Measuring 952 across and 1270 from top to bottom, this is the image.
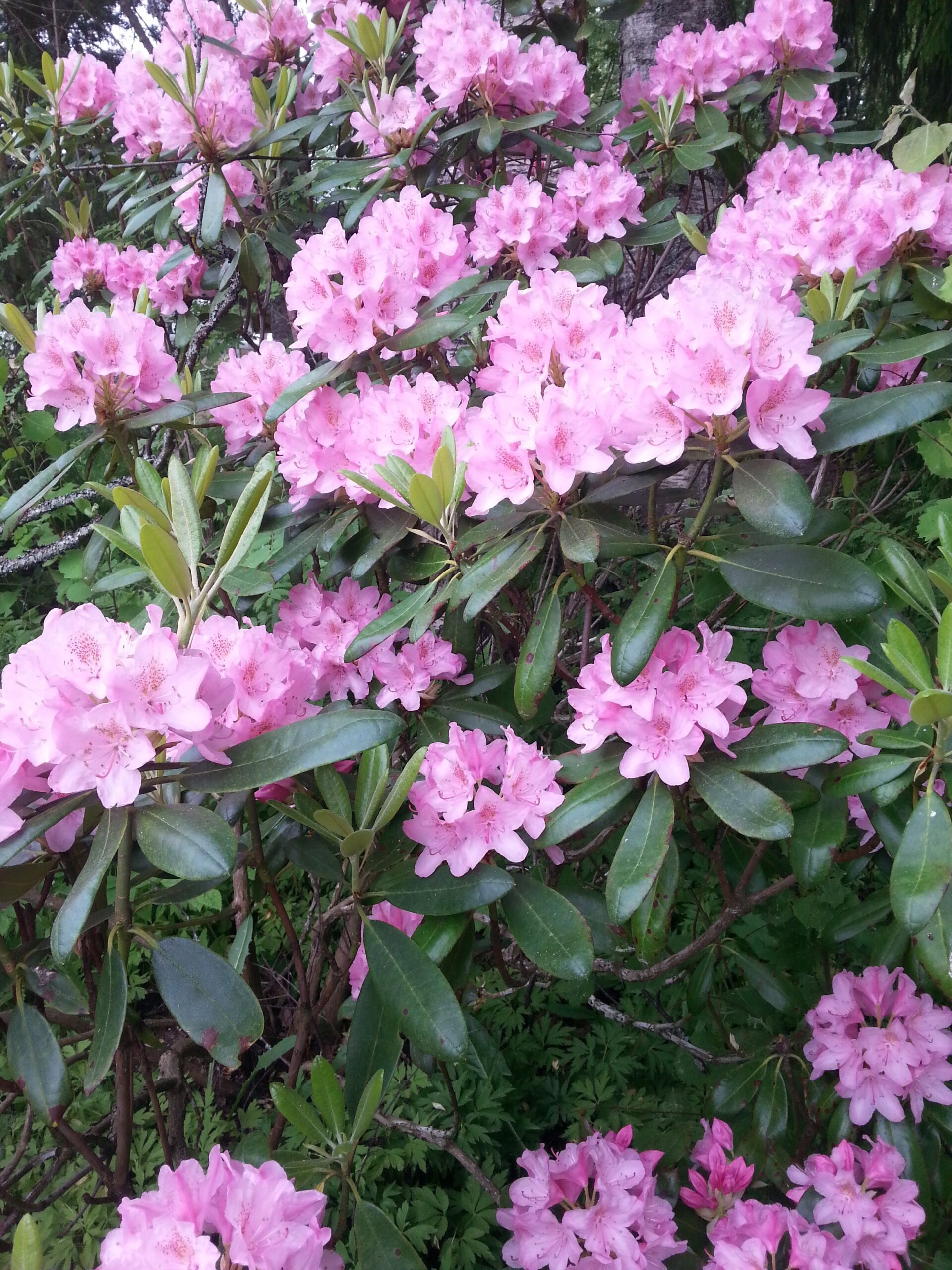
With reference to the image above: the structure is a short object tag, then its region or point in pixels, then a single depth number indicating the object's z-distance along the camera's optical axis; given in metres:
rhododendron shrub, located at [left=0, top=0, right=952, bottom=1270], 0.83
